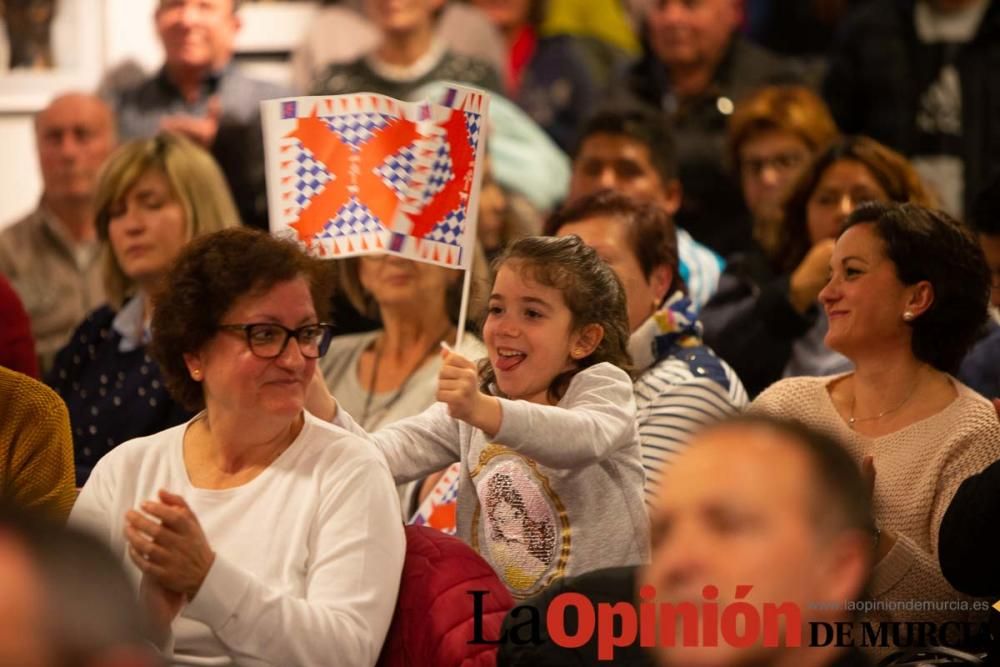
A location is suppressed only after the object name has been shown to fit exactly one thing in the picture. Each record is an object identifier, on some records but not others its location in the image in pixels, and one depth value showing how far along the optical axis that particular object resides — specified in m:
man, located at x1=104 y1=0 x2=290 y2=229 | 10.98
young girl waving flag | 5.70
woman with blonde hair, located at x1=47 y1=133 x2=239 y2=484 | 8.16
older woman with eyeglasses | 4.85
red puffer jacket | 5.07
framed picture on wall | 12.80
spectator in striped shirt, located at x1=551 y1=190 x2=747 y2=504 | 6.65
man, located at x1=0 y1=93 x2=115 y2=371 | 10.43
